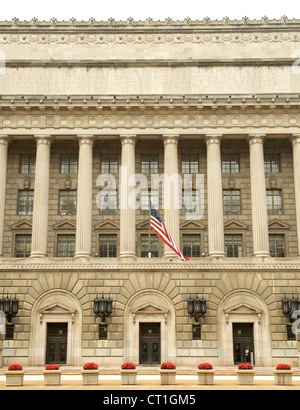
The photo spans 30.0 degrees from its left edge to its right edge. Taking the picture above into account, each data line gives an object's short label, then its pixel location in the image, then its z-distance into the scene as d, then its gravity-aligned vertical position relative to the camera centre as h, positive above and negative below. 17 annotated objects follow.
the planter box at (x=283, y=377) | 29.53 -1.82
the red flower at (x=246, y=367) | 29.93 -1.32
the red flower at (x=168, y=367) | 29.91 -1.32
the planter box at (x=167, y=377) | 29.72 -1.83
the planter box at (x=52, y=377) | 29.36 -1.81
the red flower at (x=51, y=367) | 29.59 -1.30
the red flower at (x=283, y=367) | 29.70 -1.31
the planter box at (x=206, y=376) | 29.52 -1.77
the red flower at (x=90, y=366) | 29.69 -1.28
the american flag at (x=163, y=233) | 41.66 +7.86
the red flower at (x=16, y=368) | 29.38 -1.34
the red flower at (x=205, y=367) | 29.70 -1.31
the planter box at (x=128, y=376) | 29.59 -1.77
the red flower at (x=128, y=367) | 29.95 -1.32
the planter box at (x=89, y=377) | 29.50 -1.82
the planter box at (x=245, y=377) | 29.73 -1.83
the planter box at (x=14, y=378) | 29.22 -1.87
